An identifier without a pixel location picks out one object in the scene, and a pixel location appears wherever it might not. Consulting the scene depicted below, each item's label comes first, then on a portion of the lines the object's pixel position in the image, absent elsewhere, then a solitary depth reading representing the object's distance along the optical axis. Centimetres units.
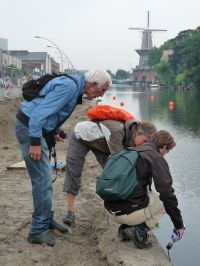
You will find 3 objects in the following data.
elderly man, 467
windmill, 17925
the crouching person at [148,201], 467
